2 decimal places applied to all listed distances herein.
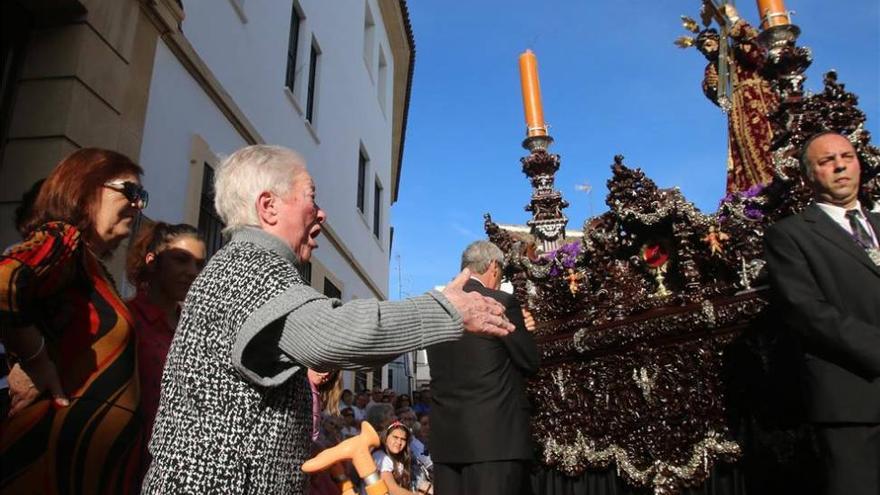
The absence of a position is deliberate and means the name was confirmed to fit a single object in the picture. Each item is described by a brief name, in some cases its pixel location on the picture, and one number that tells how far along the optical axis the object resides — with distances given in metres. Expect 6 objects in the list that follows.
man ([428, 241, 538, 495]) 2.74
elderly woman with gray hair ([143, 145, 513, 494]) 1.11
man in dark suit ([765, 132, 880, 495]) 1.83
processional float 2.57
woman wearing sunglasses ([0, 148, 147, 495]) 1.54
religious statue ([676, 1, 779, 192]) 3.41
